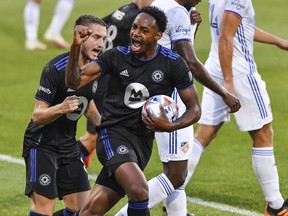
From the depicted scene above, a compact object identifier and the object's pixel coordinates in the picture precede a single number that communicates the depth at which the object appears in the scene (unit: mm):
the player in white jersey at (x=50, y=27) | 34246
